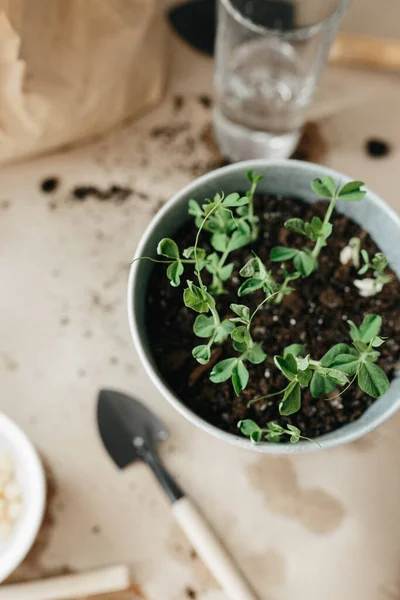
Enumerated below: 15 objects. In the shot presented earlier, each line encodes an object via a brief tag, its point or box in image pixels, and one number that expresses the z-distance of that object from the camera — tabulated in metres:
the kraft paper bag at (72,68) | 0.60
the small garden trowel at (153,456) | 0.62
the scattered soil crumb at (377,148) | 0.75
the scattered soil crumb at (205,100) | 0.77
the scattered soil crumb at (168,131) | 0.76
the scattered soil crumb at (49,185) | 0.74
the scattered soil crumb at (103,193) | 0.73
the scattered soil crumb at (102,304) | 0.70
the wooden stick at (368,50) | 0.76
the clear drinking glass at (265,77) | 0.71
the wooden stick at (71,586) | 0.61
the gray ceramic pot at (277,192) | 0.49
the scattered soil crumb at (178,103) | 0.77
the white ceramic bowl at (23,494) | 0.60
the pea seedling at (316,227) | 0.49
